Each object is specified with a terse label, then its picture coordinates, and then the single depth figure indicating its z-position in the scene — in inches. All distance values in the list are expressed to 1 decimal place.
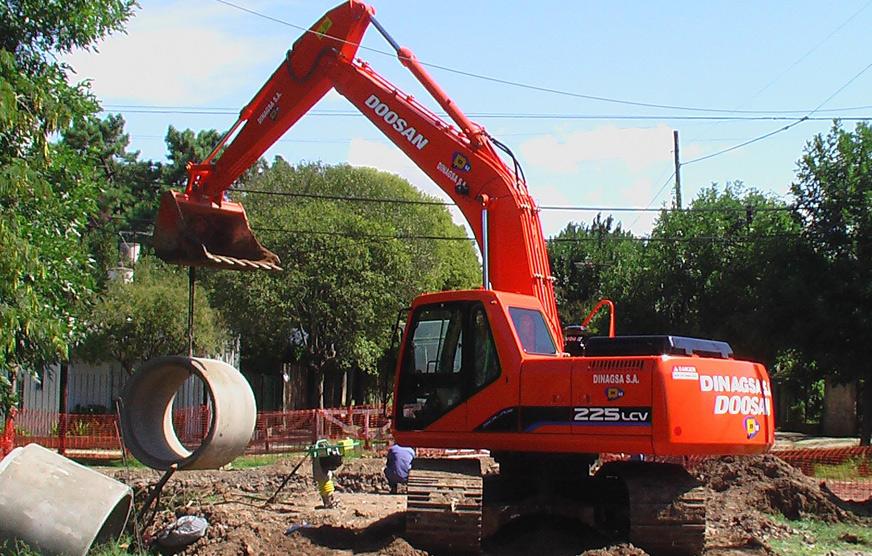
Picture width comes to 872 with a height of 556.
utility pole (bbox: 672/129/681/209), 1585.9
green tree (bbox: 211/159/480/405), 1275.8
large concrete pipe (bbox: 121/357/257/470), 432.1
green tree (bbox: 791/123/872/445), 1028.5
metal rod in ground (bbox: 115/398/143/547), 424.2
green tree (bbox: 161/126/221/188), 1925.4
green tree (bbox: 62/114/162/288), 1664.6
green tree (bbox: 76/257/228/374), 1122.7
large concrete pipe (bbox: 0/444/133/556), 374.0
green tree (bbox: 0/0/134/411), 377.1
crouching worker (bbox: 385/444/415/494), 660.7
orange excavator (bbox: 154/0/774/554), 410.6
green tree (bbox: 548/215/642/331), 1786.4
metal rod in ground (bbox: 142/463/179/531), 436.1
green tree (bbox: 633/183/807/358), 1106.1
